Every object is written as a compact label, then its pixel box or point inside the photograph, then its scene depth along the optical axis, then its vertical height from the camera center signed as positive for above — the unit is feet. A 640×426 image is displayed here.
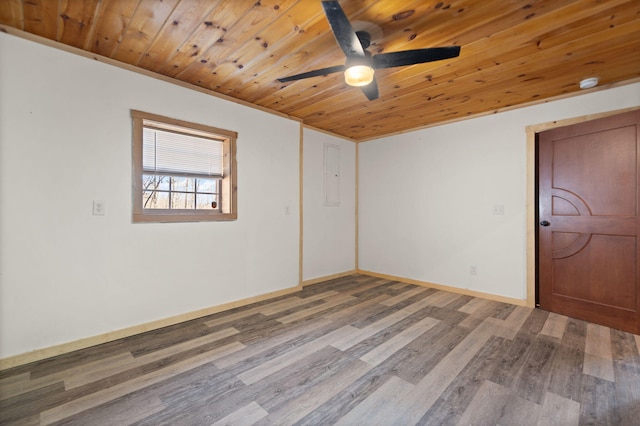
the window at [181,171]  9.18 +1.48
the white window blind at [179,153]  9.58 +2.10
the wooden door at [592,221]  9.30 -0.26
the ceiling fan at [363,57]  5.68 +3.46
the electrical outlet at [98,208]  8.31 +0.15
